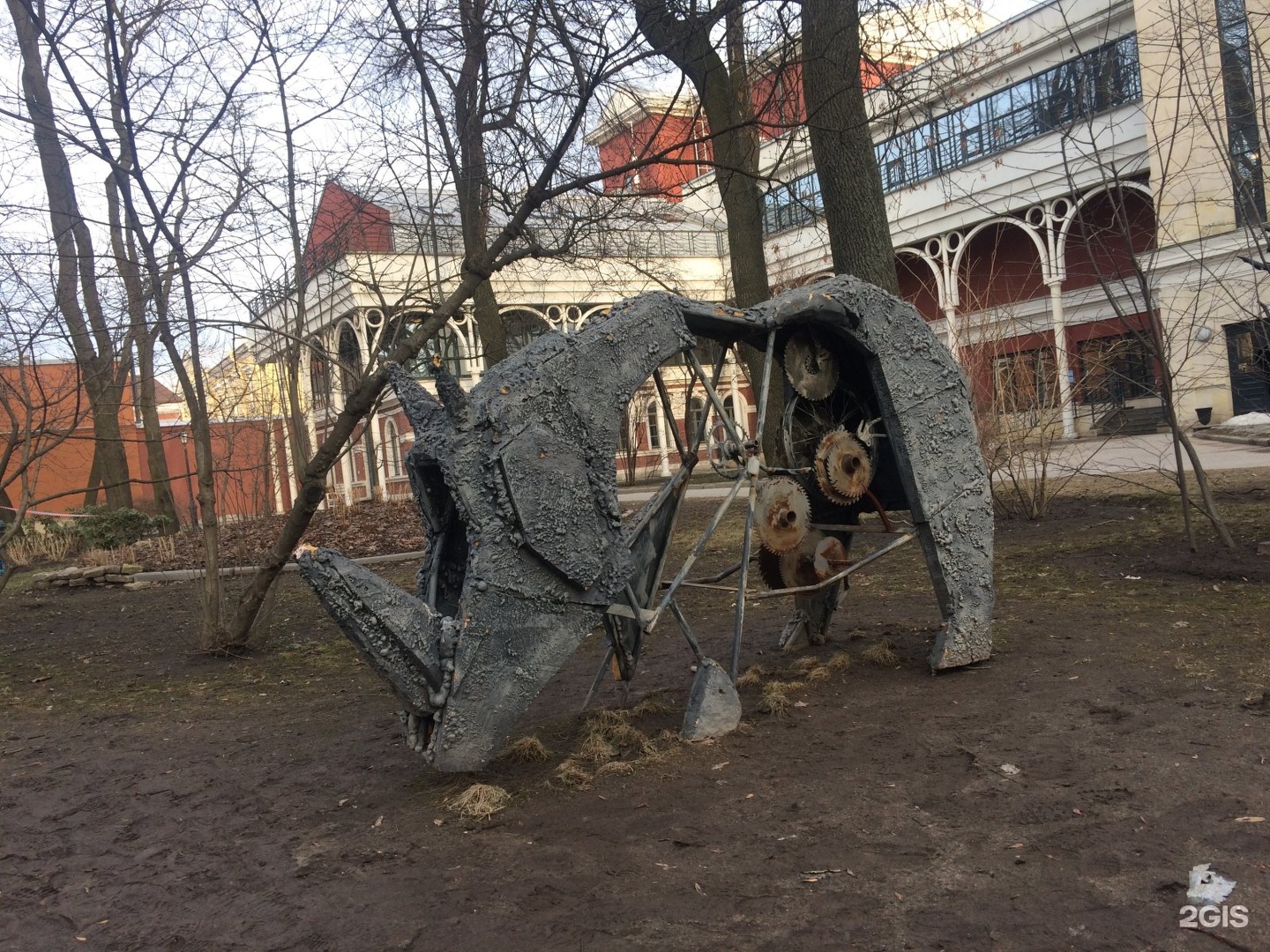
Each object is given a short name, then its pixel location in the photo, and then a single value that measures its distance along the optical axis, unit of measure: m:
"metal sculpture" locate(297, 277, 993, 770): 3.96
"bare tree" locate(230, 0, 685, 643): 6.74
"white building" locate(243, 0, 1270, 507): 8.36
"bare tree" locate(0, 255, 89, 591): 8.19
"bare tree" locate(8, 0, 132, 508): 7.82
